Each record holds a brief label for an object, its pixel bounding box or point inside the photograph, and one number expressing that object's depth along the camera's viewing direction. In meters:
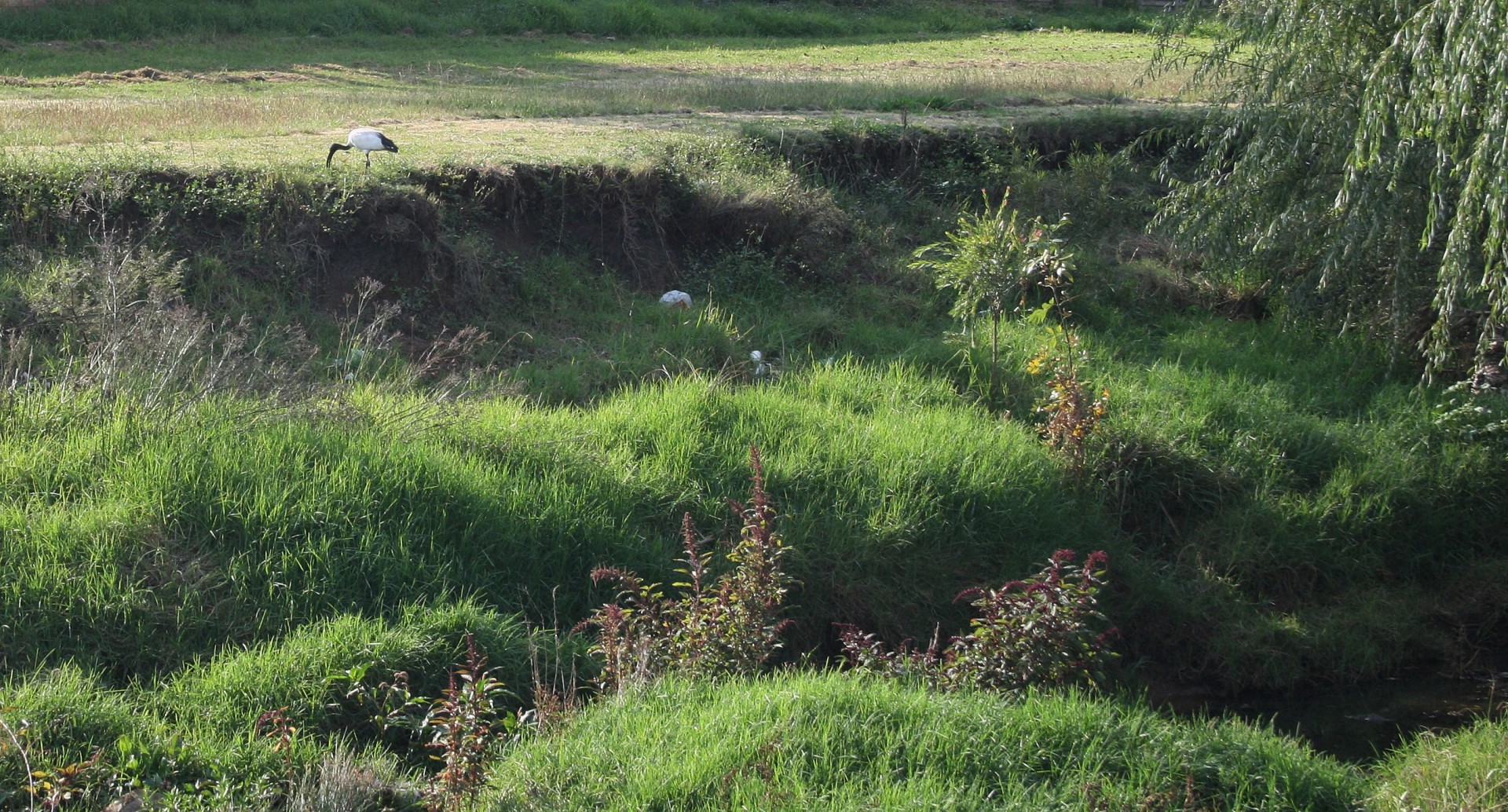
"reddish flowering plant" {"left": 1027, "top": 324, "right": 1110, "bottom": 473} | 16.34
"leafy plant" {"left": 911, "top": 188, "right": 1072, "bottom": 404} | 18.55
